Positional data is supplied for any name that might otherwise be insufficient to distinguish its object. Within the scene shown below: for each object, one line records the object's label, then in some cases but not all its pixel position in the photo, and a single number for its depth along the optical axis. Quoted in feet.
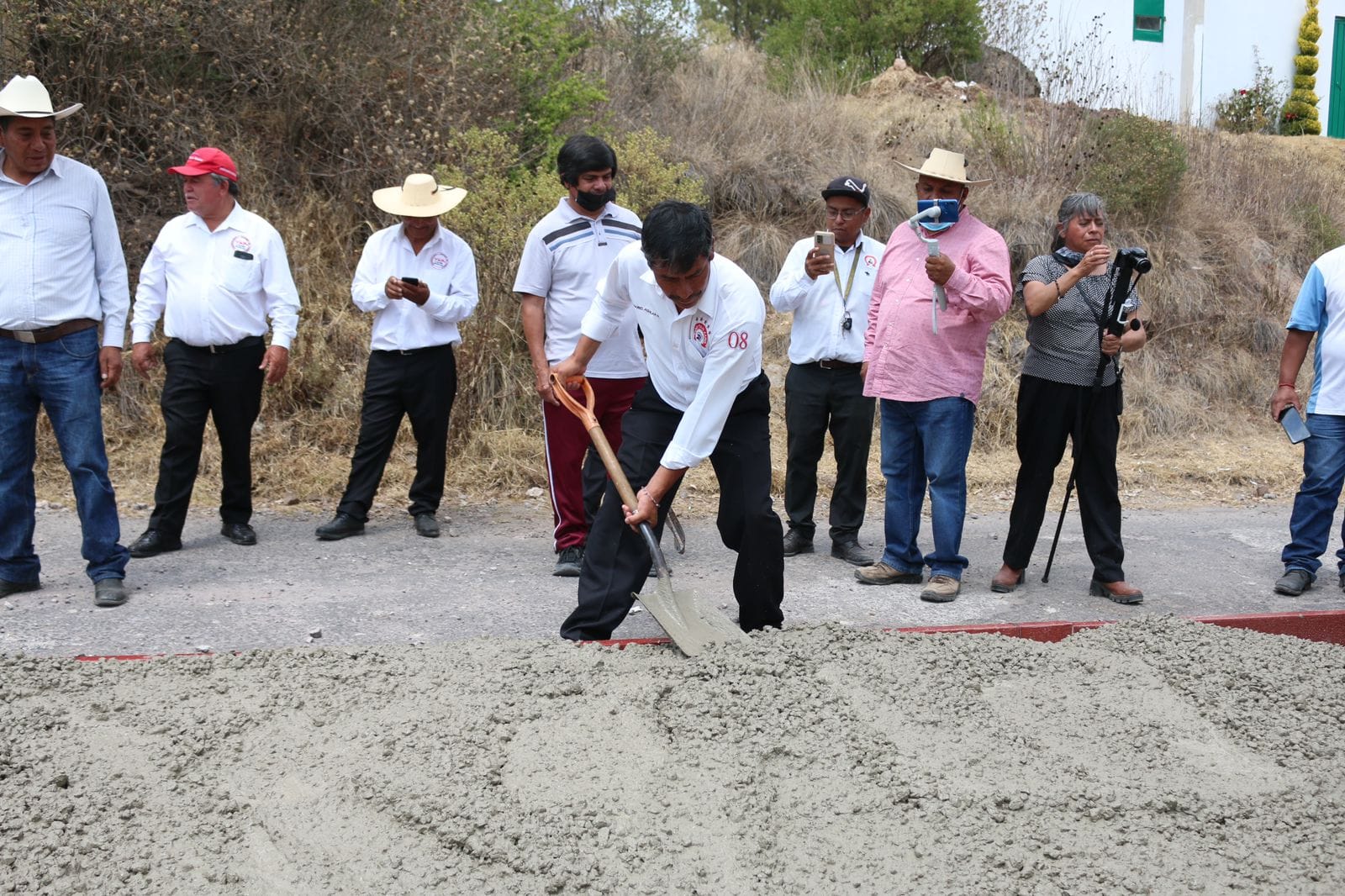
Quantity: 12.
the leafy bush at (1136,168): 37.29
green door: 62.28
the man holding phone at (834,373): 20.20
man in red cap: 19.62
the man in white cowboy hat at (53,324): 16.37
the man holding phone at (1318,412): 18.88
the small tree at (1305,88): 59.26
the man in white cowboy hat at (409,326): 20.80
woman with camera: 17.67
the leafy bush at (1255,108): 54.24
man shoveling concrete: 13.41
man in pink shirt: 17.58
